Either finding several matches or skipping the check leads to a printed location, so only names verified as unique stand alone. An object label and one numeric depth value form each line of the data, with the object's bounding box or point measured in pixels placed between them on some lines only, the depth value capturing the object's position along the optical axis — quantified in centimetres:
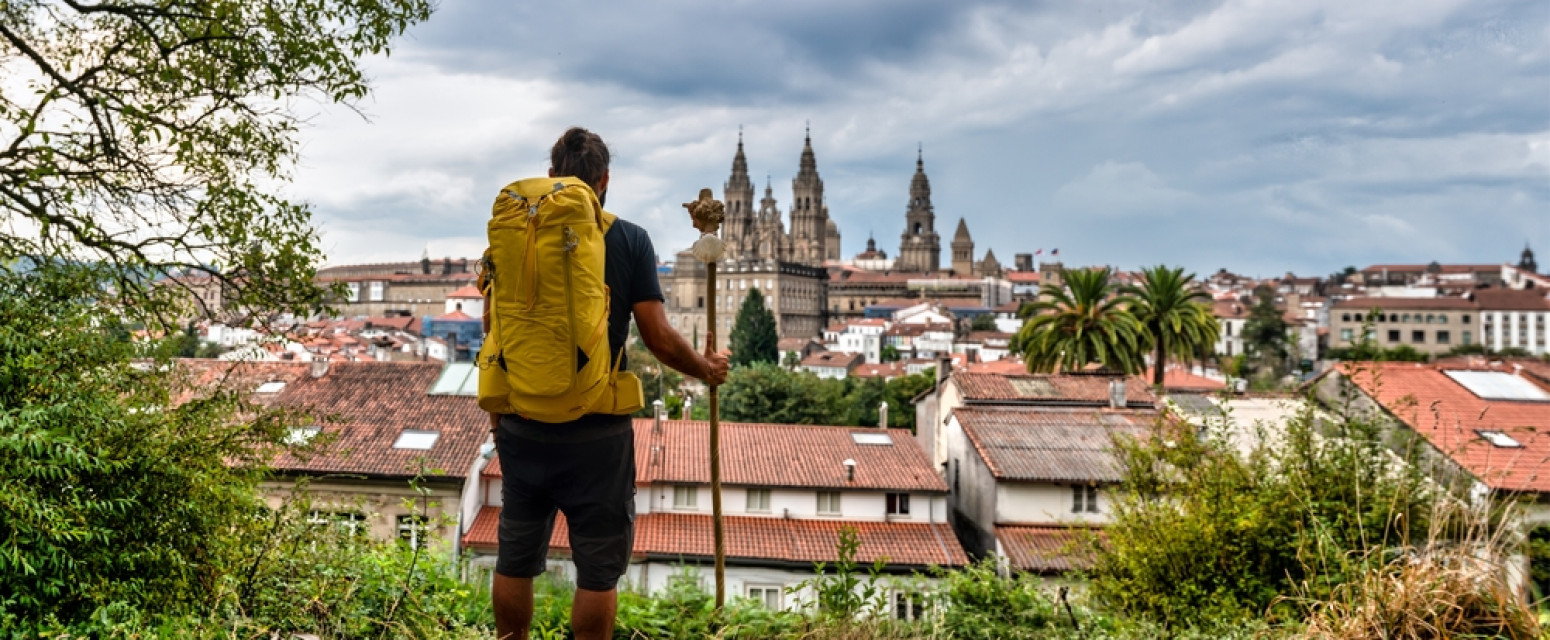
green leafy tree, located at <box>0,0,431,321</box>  686
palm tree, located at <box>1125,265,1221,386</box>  2681
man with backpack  333
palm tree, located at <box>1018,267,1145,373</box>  2670
